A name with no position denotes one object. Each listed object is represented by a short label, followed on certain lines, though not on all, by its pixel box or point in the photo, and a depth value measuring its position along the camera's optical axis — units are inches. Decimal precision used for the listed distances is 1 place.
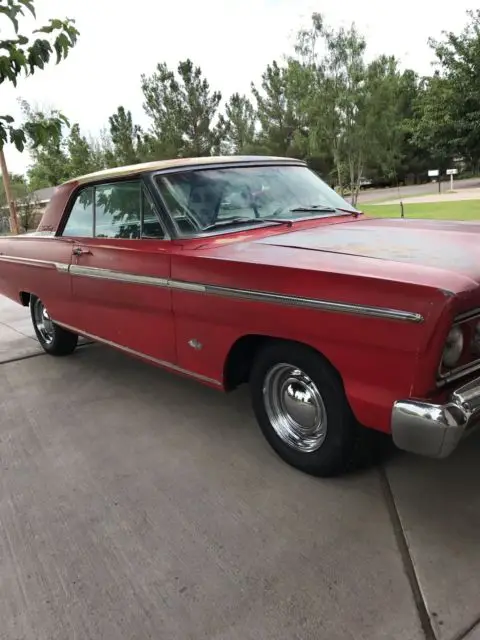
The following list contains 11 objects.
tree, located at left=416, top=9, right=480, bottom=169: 828.6
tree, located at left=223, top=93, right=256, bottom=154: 1165.7
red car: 85.6
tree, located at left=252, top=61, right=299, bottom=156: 1055.9
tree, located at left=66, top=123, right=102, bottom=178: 1634.5
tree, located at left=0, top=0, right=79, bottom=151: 147.3
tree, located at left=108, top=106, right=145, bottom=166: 1147.3
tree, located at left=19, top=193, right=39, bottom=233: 962.1
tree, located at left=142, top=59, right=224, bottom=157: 1021.2
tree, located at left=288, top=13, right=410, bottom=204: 549.6
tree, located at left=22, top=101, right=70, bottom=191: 1845.5
